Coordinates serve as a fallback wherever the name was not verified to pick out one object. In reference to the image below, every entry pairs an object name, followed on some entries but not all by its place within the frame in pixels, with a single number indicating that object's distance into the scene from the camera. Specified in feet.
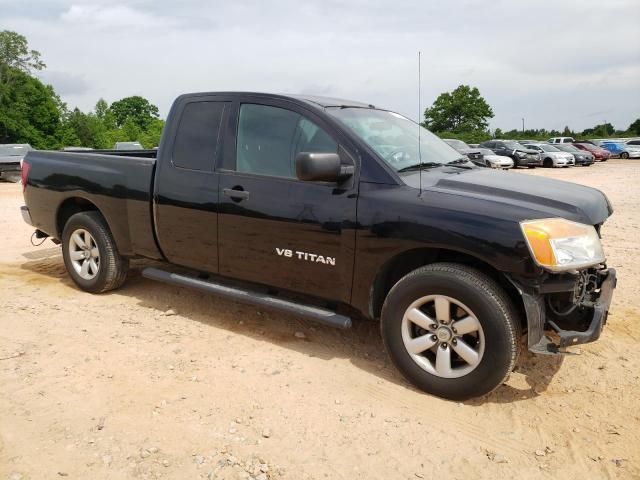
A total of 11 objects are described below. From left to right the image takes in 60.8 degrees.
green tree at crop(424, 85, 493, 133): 219.61
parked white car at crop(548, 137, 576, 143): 136.26
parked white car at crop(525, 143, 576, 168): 97.45
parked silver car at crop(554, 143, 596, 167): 103.24
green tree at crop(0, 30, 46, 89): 177.88
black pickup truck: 10.19
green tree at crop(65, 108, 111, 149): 195.42
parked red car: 118.42
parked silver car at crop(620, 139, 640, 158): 122.20
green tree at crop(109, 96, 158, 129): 281.95
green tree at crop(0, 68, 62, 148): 169.78
